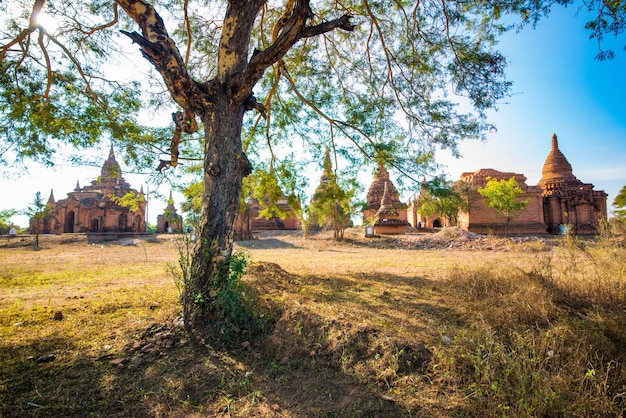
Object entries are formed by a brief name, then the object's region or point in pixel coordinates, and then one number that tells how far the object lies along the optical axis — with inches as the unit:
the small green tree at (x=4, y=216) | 958.4
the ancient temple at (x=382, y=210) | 948.6
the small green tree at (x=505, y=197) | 975.6
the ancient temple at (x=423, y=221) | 1386.9
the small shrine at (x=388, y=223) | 946.7
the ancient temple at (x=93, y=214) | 1195.3
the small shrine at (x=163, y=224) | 1322.0
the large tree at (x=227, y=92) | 149.7
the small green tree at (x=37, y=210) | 864.9
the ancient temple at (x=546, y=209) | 1057.5
